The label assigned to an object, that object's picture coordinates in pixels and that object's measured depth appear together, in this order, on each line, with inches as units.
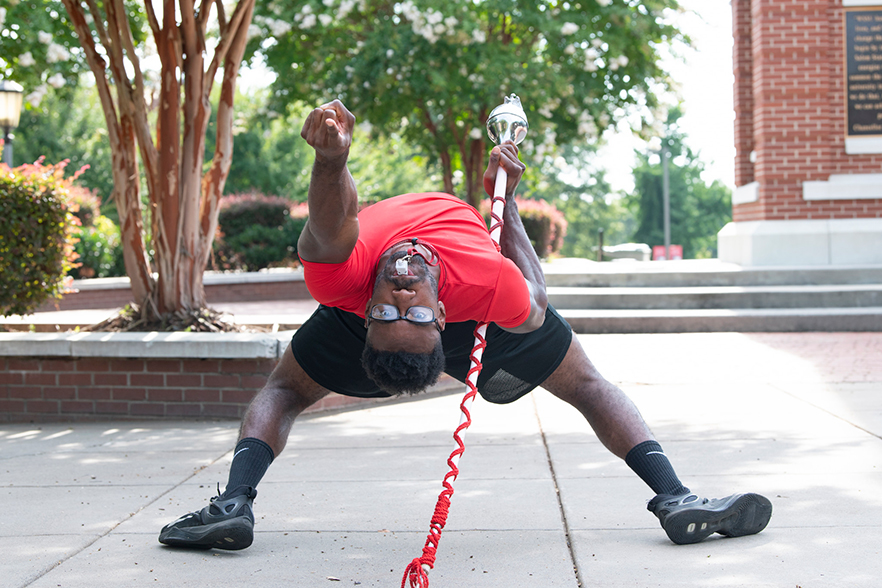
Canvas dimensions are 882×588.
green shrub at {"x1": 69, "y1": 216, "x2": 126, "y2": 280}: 551.2
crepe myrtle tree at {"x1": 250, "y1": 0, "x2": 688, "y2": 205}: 502.6
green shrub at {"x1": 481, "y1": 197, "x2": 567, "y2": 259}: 696.4
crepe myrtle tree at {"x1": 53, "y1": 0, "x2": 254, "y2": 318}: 250.1
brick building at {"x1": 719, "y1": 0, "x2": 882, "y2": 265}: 447.8
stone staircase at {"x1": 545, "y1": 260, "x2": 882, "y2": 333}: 355.3
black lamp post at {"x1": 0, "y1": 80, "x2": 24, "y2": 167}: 440.1
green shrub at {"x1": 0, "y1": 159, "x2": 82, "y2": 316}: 256.2
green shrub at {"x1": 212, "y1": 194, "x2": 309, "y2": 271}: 601.6
